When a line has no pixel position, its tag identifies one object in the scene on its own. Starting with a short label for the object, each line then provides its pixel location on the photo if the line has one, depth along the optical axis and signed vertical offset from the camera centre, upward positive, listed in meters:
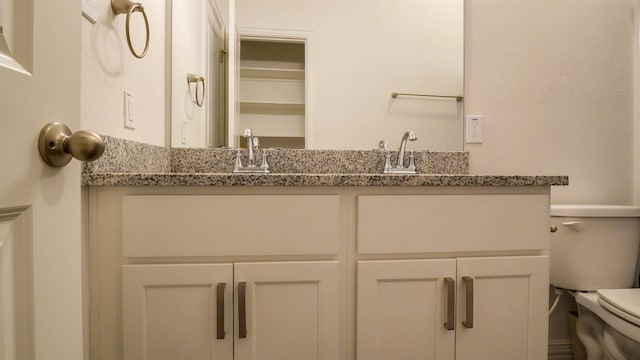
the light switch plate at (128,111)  0.97 +0.20
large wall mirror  1.32 +0.44
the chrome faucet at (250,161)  1.26 +0.05
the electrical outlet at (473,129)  1.40 +0.22
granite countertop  0.76 -0.01
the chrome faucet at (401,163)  1.31 +0.05
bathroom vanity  0.77 -0.24
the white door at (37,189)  0.33 -0.02
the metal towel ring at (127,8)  0.92 +0.50
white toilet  1.25 -0.31
